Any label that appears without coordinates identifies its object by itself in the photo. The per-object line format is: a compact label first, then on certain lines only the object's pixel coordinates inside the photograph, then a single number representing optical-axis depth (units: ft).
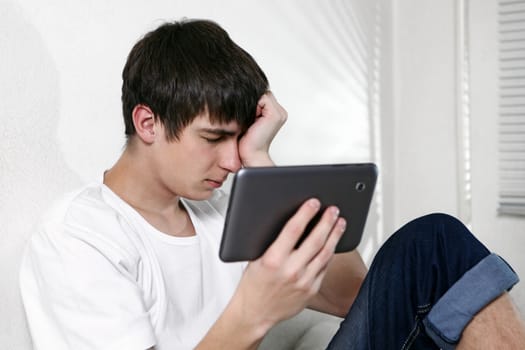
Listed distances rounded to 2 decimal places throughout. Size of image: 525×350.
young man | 3.01
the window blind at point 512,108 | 6.98
